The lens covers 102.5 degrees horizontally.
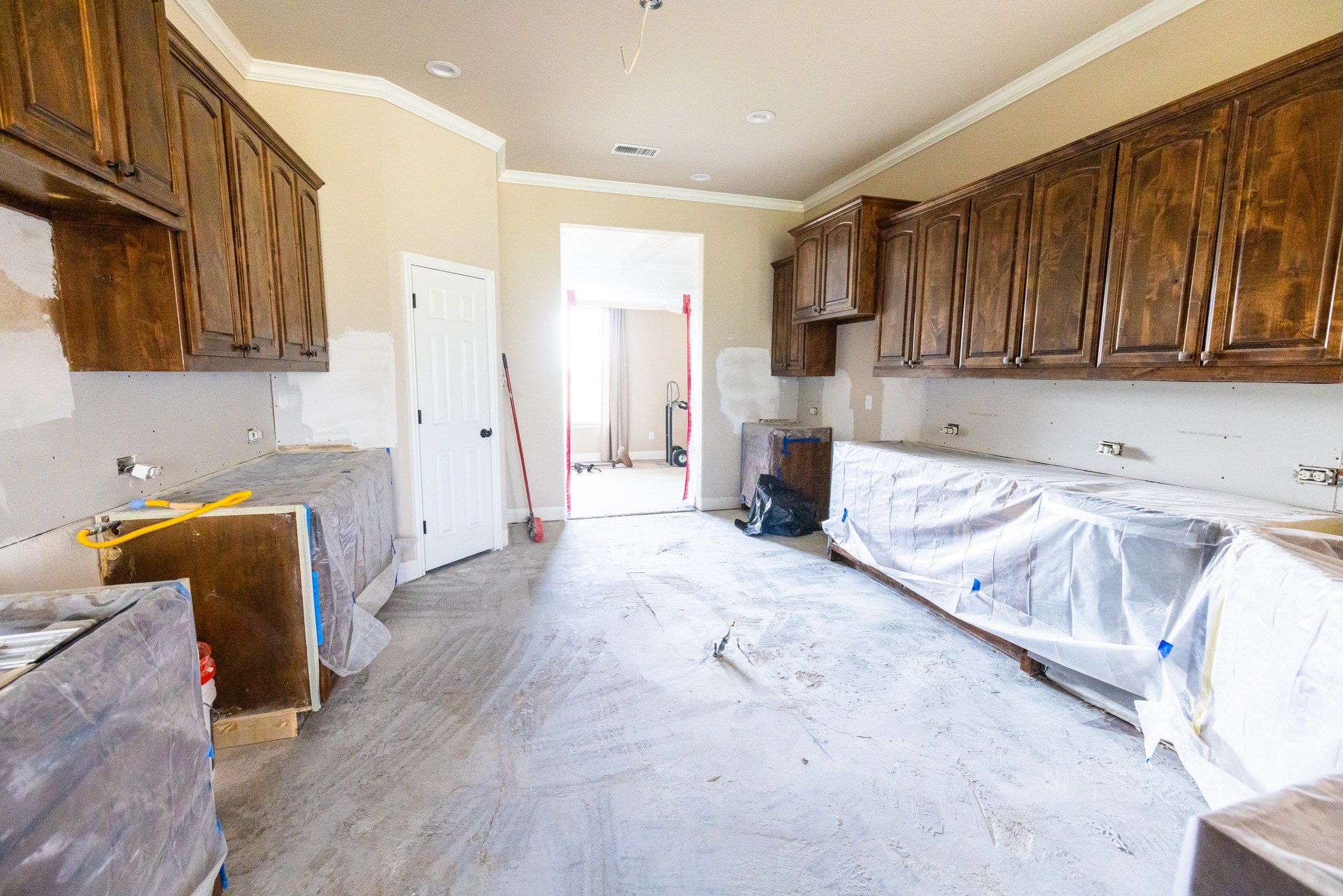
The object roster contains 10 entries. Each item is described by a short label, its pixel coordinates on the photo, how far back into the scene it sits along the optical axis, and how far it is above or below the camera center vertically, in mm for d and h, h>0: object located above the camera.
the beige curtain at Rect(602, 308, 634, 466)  8516 -138
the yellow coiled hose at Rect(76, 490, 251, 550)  1721 -482
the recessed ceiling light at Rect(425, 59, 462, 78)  3062 +1796
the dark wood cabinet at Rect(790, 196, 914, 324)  3758 +938
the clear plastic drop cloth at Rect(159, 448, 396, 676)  2137 -624
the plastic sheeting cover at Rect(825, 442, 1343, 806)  1453 -740
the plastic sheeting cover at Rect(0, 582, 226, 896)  857 -698
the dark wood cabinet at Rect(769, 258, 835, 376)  4898 +416
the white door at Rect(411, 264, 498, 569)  3637 -223
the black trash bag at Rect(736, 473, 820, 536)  4645 -1076
